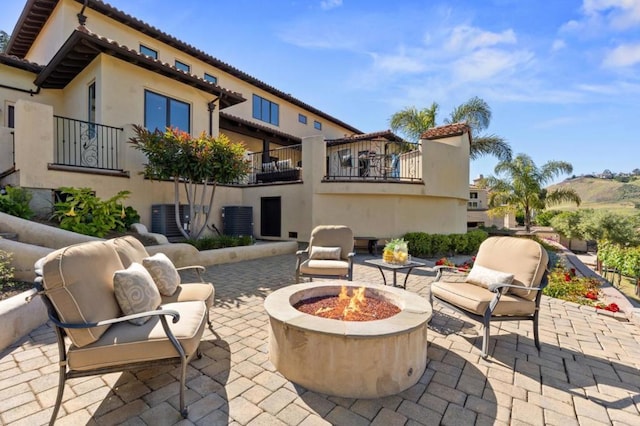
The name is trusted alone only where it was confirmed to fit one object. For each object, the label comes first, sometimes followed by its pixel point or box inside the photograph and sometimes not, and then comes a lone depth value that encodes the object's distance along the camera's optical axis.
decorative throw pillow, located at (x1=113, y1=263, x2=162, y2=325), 2.37
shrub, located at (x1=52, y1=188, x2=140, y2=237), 6.05
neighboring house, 25.31
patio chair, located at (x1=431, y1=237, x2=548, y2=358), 3.21
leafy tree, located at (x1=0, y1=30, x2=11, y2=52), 21.61
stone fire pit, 2.35
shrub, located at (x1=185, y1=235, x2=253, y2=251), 7.97
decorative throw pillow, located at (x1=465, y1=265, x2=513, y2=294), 3.49
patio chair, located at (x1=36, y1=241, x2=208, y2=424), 2.01
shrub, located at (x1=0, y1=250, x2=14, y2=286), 3.90
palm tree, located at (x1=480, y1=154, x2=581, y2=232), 17.75
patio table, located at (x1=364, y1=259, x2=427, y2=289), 4.79
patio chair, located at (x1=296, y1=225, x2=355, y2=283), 5.00
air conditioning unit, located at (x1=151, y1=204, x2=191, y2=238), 8.65
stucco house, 7.57
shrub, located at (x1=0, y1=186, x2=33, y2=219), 5.68
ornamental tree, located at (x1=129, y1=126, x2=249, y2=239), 7.50
